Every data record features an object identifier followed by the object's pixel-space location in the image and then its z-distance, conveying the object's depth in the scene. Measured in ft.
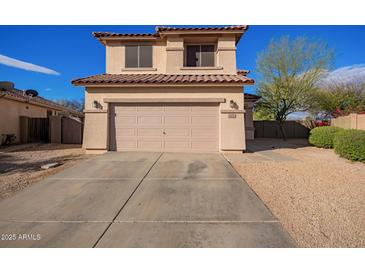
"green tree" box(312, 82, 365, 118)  68.24
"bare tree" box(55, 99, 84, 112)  187.31
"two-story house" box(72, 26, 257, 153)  31.04
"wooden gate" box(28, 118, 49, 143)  46.72
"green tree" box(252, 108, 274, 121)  63.15
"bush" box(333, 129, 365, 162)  25.95
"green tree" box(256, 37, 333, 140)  50.31
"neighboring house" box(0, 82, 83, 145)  40.88
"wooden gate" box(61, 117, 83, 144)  45.68
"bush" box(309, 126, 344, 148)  37.76
